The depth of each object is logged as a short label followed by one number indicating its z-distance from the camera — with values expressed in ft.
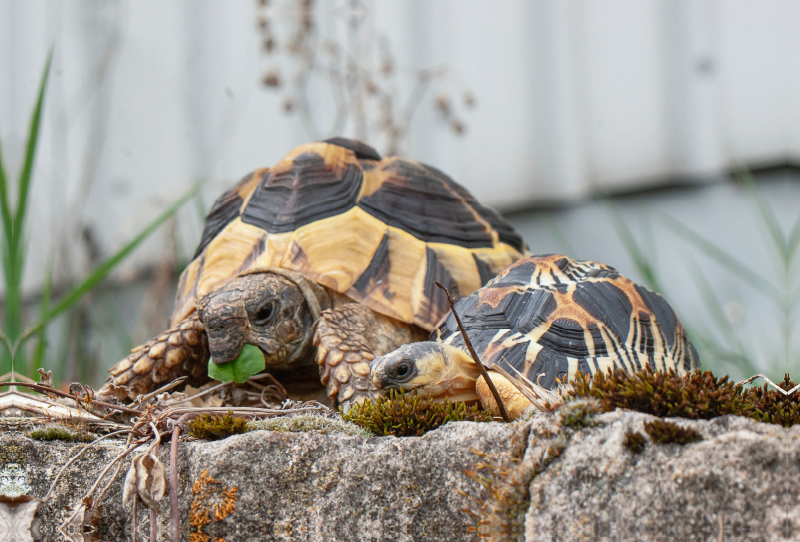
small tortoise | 8.33
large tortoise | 8.56
